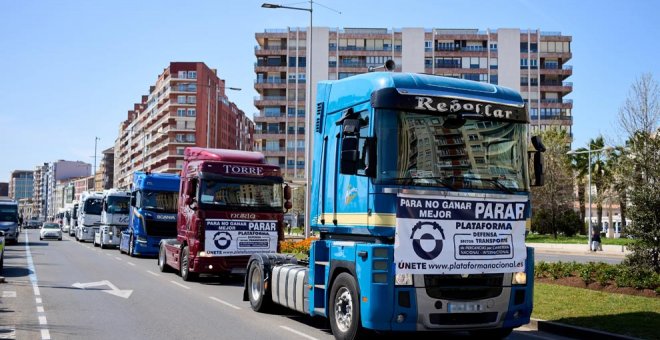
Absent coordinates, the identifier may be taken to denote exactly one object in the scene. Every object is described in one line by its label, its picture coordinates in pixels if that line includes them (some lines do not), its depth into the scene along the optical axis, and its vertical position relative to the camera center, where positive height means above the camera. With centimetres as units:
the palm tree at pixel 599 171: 6600 +409
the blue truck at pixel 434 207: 877 +4
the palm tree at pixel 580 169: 7044 +435
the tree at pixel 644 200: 1565 +30
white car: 5581 -213
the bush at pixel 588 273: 1579 -140
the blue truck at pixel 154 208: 2889 -8
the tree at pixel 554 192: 6519 +188
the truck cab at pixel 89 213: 4896 -56
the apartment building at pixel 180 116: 13100 +1803
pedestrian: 4150 -177
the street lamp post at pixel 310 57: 3026 +731
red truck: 1844 -10
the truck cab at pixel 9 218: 4272 -86
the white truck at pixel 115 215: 3941 -57
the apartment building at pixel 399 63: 10388 +2194
